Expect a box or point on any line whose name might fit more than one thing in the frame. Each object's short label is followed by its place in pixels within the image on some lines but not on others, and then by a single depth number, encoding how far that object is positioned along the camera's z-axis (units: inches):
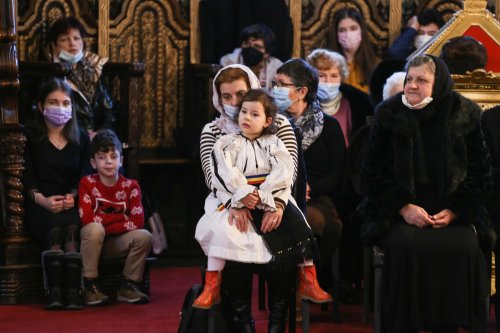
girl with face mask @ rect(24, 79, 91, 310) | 469.7
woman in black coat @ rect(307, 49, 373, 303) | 472.9
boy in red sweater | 475.6
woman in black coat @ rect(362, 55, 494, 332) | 379.3
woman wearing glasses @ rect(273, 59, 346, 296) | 434.5
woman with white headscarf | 366.3
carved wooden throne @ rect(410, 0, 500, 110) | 483.5
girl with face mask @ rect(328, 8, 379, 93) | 617.7
